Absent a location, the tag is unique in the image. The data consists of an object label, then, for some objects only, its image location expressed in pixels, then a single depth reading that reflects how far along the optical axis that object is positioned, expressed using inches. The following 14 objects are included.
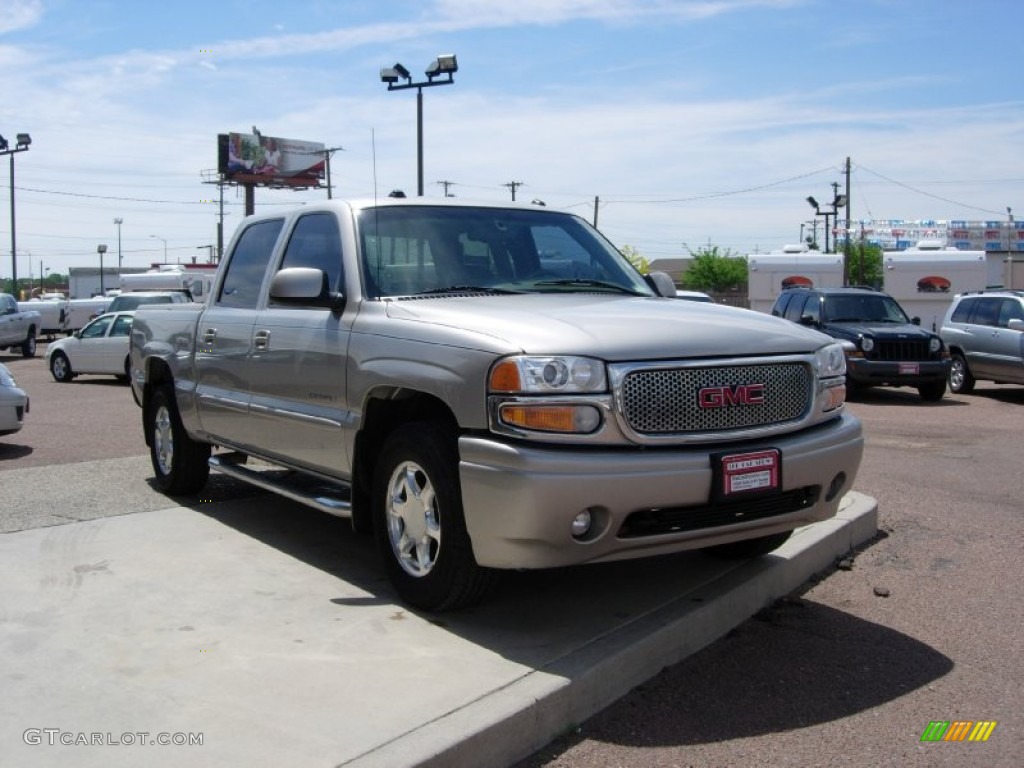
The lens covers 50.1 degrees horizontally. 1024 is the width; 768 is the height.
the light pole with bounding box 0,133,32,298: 1872.5
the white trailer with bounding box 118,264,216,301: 1520.2
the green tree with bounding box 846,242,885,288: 3548.2
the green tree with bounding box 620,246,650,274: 2772.6
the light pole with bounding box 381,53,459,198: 868.0
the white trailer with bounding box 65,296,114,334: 1476.4
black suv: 654.5
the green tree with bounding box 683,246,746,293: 3730.3
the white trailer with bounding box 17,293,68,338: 1499.8
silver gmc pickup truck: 166.7
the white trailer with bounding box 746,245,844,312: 1114.7
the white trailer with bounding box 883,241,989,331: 1038.4
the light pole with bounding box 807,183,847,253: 2190.0
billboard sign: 3245.6
